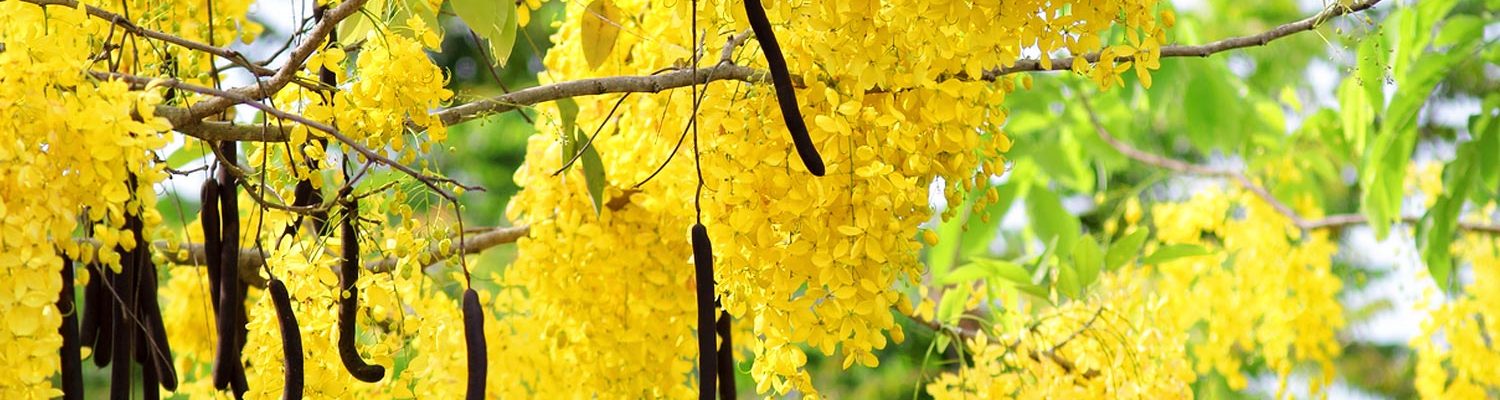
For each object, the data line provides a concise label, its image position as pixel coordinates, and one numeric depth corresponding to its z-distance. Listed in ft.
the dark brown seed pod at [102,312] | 18.62
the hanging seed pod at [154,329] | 18.45
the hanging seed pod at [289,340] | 17.59
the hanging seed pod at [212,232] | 18.17
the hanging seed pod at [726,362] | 19.22
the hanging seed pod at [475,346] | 17.70
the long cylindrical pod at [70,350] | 18.03
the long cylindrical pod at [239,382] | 18.51
